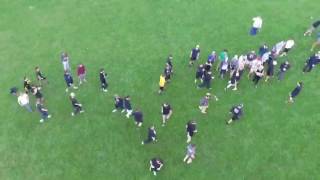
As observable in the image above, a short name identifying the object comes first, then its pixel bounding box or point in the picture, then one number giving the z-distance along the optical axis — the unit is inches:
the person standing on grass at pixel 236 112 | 847.4
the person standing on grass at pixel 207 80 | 919.0
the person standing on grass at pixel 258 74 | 920.9
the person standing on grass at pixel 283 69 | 928.3
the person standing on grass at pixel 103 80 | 920.1
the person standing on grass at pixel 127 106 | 863.2
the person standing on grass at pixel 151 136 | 818.8
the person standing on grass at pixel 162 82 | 904.9
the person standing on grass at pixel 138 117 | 844.6
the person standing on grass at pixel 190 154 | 792.3
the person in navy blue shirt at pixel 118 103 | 885.2
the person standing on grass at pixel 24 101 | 888.9
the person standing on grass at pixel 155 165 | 771.4
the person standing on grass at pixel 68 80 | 937.6
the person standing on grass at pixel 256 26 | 1045.2
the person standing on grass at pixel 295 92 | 878.7
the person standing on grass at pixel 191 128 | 808.0
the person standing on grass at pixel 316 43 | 1013.9
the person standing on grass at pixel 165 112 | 845.2
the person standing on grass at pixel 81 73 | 942.7
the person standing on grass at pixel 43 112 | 885.6
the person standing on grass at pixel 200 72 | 934.1
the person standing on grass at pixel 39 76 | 957.6
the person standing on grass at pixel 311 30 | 1050.0
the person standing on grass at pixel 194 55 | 979.3
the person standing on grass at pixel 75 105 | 878.4
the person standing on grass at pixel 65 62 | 980.6
